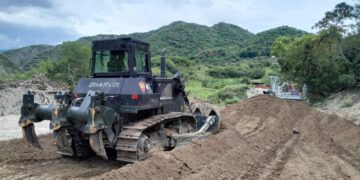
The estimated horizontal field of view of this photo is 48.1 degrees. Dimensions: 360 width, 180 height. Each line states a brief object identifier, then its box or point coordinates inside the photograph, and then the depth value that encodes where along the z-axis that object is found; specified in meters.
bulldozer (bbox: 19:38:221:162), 7.95
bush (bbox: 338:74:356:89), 22.73
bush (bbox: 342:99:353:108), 20.80
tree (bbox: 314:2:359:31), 26.06
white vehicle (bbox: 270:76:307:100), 29.63
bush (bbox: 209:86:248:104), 33.69
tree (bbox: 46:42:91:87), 32.69
